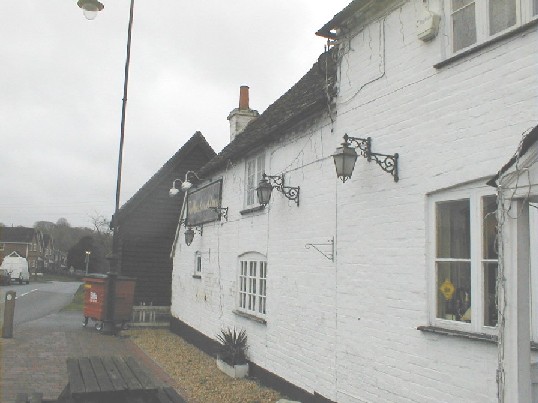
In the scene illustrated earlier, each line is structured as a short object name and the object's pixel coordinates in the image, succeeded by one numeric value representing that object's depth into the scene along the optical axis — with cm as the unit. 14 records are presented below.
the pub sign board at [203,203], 1313
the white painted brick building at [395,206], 487
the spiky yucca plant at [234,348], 1012
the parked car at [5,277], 4486
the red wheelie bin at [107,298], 1577
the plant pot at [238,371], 988
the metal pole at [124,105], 1244
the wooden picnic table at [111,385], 562
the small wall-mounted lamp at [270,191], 860
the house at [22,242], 8206
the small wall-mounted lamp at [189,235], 1481
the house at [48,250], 9772
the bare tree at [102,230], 6159
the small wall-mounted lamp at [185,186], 1462
